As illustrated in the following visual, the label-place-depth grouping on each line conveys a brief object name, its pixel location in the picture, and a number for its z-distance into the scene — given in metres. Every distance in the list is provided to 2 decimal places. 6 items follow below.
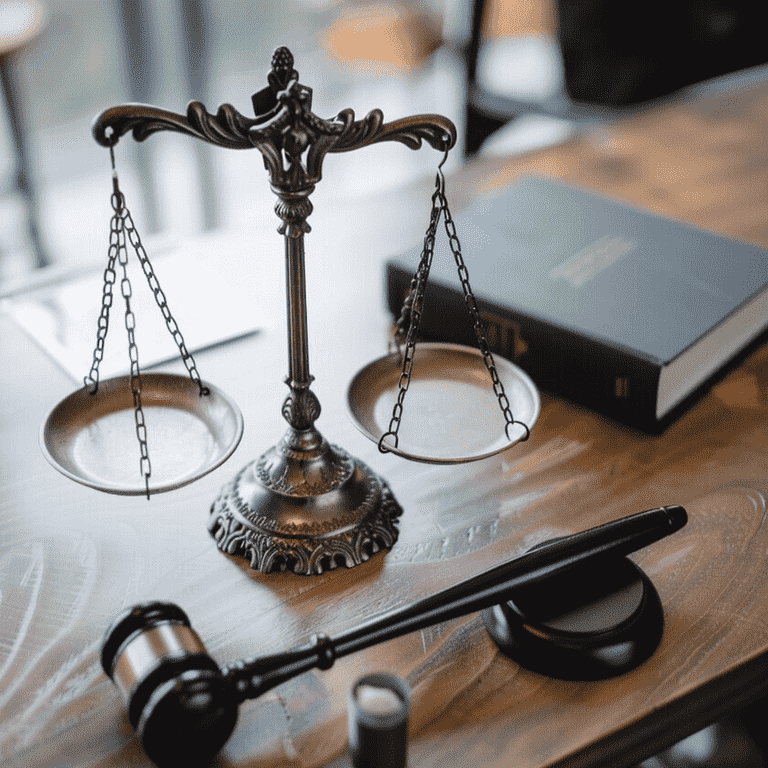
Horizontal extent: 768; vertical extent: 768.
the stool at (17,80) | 1.92
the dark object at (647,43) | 2.17
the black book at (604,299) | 0.82
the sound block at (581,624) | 0.59
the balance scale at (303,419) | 0.56
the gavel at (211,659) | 0.51
